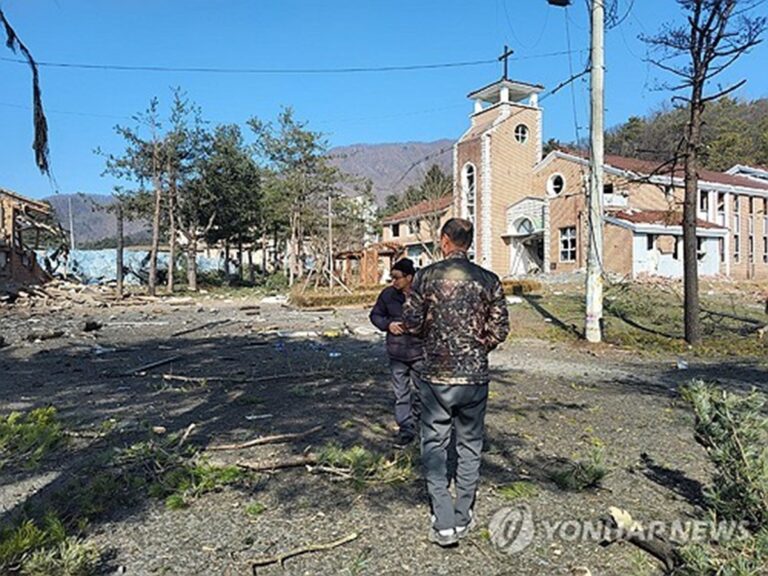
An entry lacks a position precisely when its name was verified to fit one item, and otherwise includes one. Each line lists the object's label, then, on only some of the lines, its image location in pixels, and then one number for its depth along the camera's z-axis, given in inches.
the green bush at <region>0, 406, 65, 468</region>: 186.5
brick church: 1126.4
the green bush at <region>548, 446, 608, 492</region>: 155.7
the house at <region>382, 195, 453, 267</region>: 1542.8
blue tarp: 1449.3
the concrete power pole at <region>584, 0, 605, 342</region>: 475.5
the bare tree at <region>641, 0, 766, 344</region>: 459.8
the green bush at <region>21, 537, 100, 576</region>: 106.8
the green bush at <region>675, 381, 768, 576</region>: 110.1
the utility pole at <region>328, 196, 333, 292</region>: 971.3
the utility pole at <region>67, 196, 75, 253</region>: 1977.6
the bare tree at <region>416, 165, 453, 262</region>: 1525.6
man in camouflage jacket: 125.4
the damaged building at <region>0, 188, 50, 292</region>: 1021.8
